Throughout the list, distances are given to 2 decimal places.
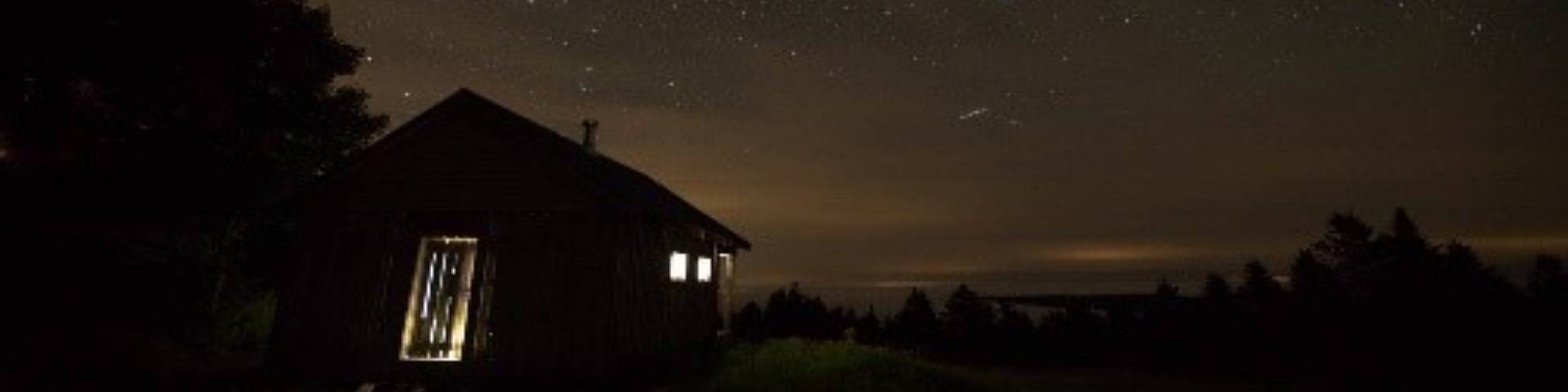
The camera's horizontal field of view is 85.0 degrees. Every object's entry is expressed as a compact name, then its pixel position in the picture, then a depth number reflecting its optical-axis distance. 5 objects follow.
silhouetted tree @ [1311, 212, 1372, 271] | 26.66
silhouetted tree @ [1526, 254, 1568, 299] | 24.44
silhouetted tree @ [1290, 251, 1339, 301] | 25.75
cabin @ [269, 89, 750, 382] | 13.94
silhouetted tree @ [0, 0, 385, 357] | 14.18
